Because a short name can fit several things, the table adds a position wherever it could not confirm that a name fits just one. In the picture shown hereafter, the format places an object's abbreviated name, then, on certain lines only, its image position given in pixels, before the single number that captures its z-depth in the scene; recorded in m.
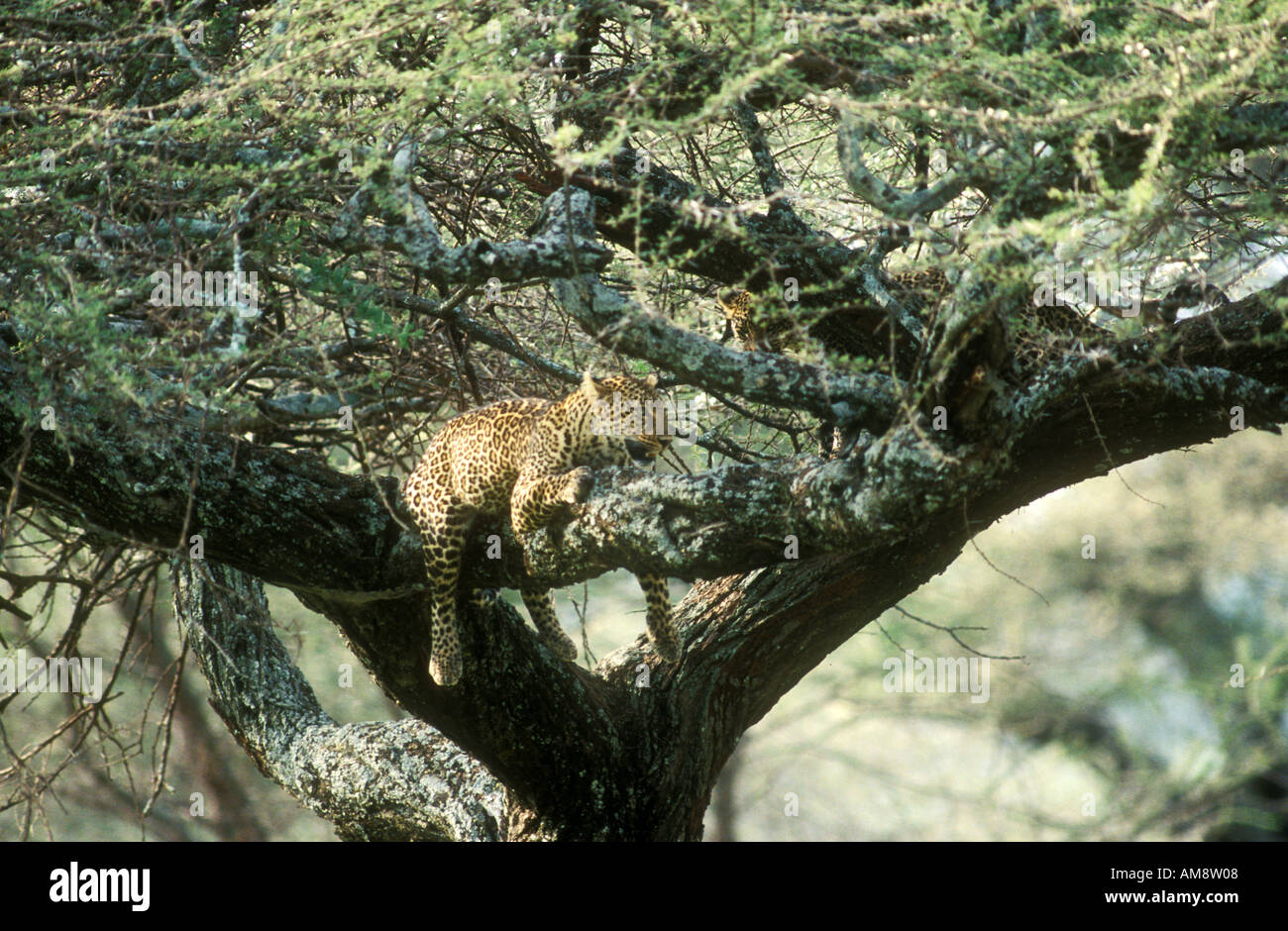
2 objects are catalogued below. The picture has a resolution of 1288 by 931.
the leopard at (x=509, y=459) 8.66
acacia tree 6.55
